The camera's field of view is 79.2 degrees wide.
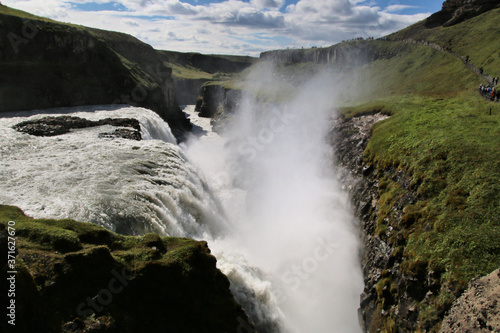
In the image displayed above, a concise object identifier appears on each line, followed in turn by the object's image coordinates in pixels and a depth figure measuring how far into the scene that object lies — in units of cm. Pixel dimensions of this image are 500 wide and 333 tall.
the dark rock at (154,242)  1210
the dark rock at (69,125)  3234
